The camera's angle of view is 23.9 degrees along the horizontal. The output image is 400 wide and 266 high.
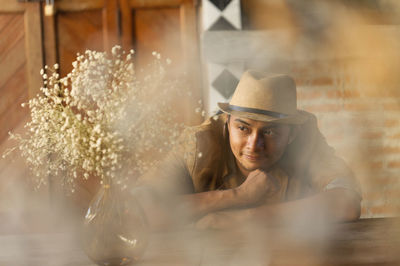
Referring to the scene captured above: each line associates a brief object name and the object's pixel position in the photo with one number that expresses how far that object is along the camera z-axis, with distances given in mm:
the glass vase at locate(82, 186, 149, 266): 2358
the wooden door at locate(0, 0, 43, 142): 4215
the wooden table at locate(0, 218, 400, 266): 2388
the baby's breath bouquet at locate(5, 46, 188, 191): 2336
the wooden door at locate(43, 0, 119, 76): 4236
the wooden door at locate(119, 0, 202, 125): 4236
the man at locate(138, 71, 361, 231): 2757
